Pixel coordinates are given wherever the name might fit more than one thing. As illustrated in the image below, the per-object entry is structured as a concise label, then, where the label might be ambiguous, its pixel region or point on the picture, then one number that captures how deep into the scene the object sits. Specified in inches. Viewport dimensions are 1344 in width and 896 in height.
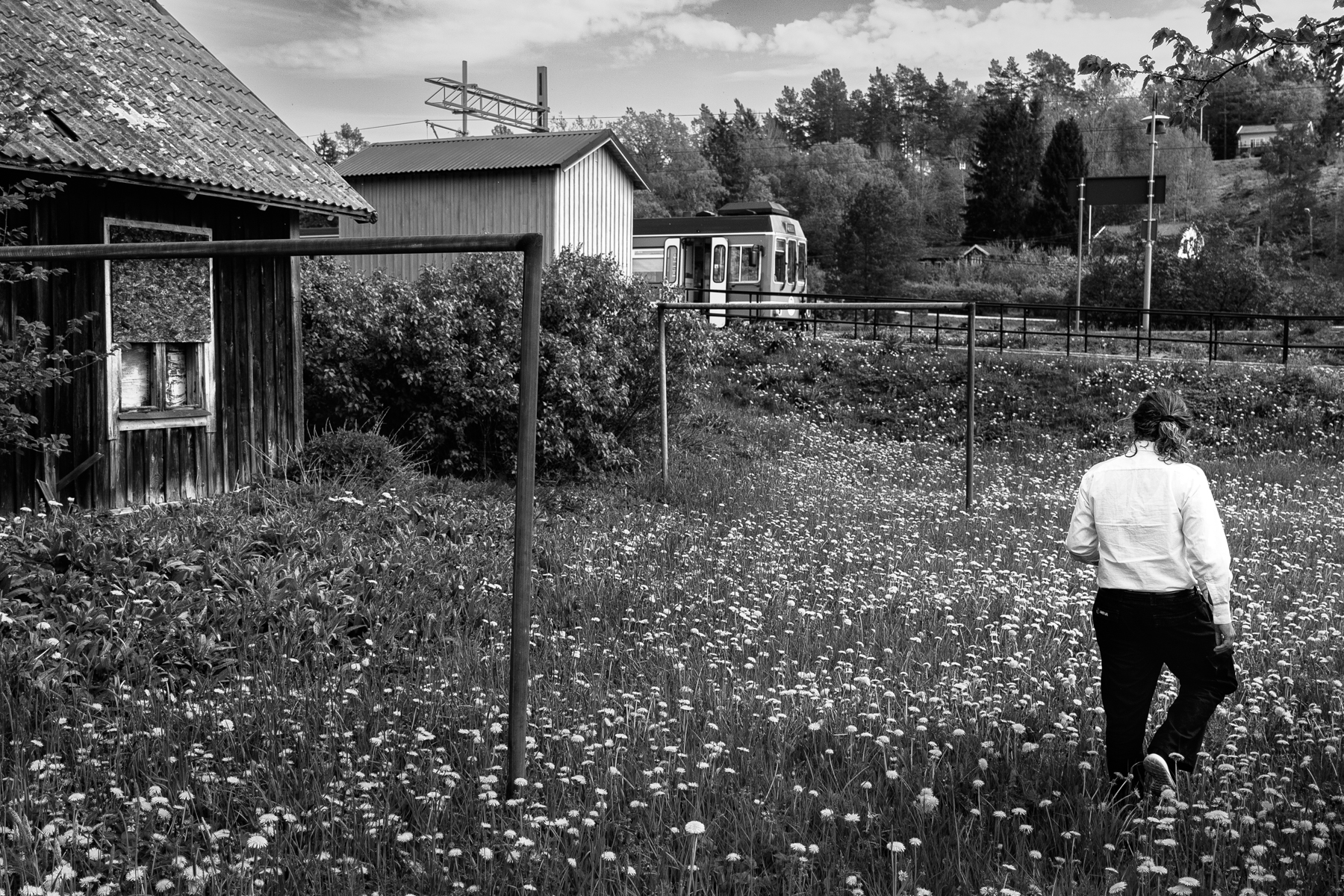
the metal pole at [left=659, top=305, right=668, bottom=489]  546.6
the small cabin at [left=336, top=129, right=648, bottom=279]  1031.6
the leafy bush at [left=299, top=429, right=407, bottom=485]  440.8
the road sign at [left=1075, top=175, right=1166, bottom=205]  1552.7
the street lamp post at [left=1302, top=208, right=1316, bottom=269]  2844.5
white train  1350.9
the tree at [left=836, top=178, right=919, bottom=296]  2583.7
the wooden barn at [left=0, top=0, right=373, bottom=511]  398.9
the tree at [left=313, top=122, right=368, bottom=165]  3695.9
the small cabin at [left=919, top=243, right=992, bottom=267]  2983.5
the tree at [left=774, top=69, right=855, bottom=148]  5546.3
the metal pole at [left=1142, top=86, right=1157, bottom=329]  1348.4
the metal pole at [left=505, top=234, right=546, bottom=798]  165.5
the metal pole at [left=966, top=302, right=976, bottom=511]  512.4
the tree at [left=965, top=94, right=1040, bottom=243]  3353.8
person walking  176.4
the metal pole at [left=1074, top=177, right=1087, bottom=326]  1799.3
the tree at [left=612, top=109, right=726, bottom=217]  3353.8
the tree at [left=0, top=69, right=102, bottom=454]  305.7
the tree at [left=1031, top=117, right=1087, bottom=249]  3169.3
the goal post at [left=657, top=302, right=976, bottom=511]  510.6
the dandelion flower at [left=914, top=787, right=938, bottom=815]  164.9
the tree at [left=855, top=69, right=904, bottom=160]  5521.7
